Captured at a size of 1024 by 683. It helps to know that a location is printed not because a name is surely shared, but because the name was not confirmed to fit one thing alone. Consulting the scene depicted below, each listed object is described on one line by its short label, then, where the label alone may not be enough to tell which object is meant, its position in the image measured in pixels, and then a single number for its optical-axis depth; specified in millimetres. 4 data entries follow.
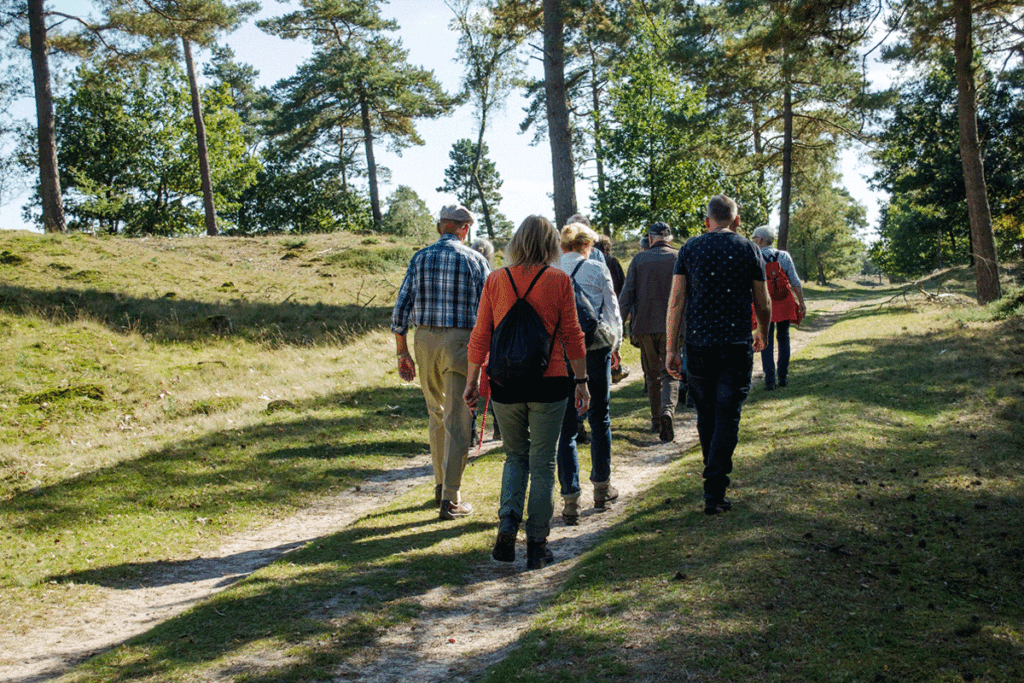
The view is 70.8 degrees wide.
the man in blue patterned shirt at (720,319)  5203
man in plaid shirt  5961
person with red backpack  9750
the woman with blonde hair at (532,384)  4742
